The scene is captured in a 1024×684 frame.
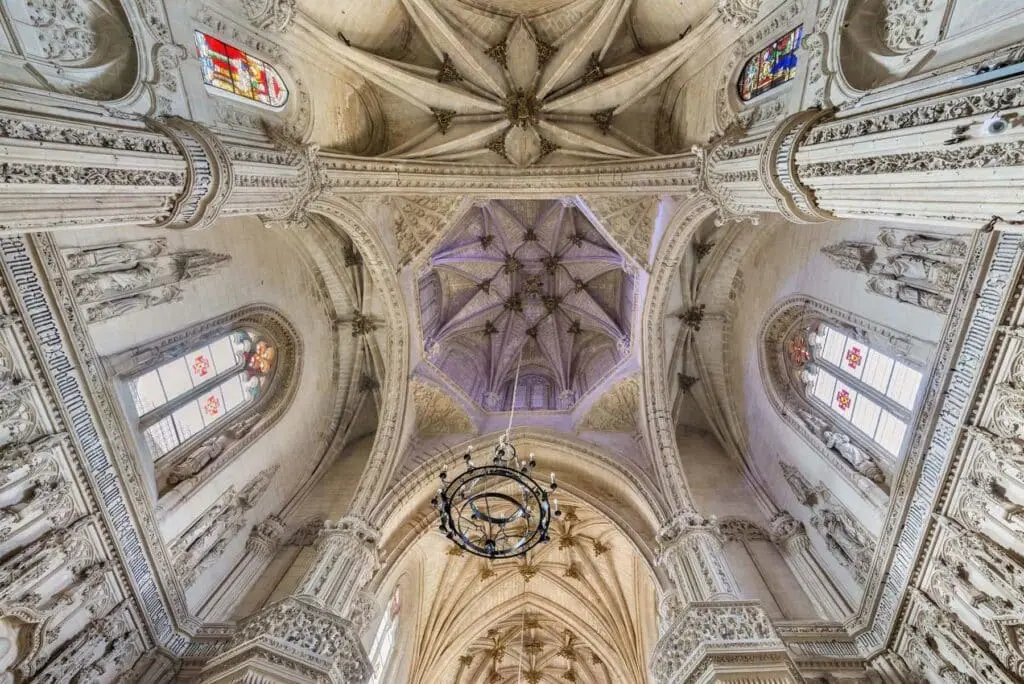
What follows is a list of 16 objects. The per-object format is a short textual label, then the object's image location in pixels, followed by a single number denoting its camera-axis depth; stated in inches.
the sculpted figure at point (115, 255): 279.3
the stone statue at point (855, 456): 339.0
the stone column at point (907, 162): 156.1
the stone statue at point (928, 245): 272.7
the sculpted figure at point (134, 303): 293.9
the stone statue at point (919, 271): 276.5
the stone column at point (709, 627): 269.3
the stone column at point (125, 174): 175.5
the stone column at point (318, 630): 276.1
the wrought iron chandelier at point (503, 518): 284.2
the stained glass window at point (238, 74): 309.7
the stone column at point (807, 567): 348.8
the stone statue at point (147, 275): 286.4
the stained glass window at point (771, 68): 311.7
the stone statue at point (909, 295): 284.5
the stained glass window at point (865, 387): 330.6
